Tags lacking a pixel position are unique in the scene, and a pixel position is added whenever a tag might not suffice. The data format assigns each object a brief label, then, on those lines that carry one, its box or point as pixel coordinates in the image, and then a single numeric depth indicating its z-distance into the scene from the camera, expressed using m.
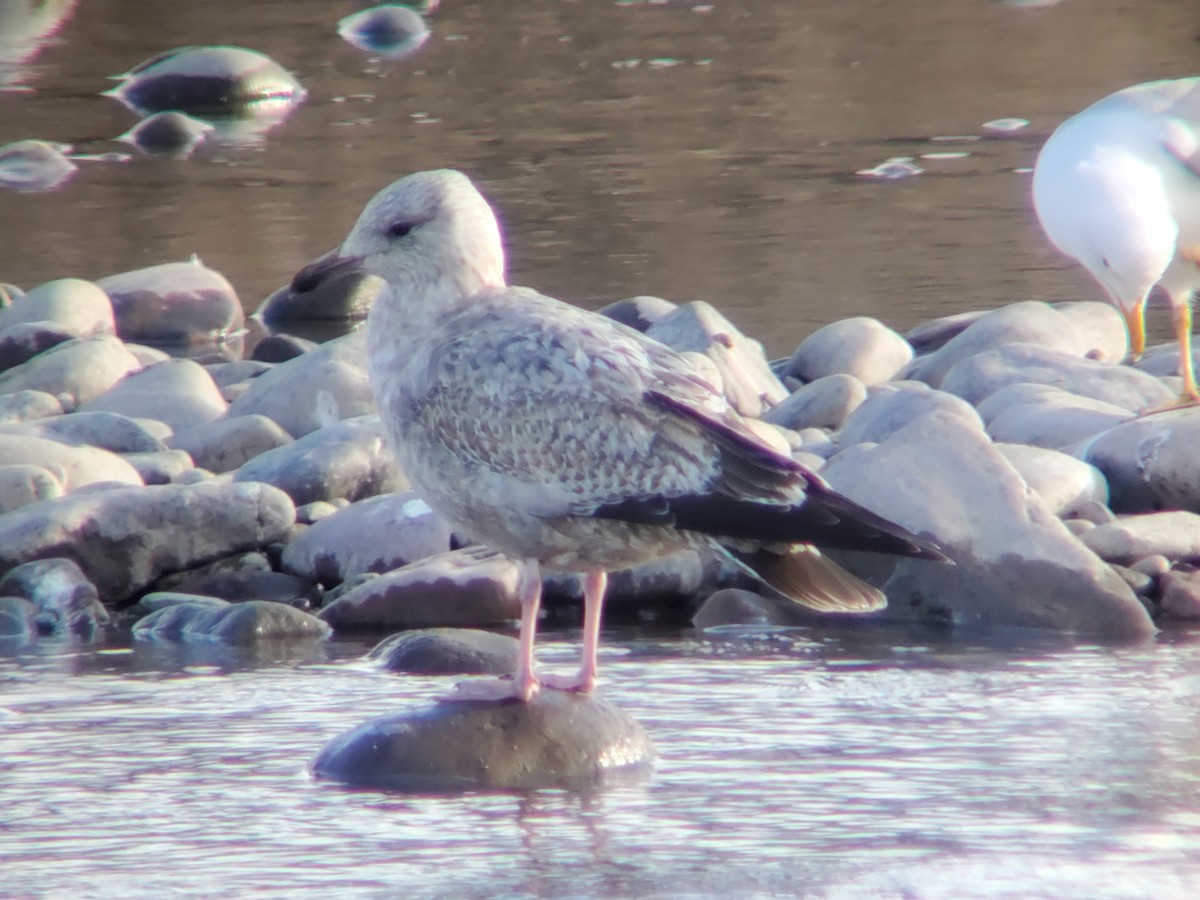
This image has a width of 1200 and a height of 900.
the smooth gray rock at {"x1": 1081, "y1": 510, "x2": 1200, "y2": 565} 13.16
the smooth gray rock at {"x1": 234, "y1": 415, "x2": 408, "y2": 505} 14.72
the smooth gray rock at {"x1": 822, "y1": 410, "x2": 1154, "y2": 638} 12.45
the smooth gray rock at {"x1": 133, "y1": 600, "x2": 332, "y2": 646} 12.62
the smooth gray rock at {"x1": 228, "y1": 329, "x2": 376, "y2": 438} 16.62
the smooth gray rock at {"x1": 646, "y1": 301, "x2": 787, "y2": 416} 16.72
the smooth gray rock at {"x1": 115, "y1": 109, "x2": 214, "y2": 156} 36.53
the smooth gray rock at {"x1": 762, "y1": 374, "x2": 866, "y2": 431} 16.44
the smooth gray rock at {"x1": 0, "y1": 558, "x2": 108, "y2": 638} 12.95
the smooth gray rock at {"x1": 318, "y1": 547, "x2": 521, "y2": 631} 12.97
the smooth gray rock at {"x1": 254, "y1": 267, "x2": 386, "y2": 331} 23.58
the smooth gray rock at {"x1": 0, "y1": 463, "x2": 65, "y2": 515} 14.26
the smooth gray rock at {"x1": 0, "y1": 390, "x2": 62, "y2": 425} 17.19
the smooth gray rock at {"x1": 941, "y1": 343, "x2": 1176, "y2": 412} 16.73
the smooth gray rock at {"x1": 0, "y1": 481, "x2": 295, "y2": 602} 13.40
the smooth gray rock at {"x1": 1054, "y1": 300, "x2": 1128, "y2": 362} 19.28
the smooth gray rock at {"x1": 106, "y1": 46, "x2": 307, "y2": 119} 40.25
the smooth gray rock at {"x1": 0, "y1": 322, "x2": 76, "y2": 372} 20.14
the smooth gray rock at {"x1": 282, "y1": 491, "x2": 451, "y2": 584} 13.65
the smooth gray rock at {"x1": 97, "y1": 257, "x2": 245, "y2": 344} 22.84
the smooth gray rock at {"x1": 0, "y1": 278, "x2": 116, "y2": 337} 20.98
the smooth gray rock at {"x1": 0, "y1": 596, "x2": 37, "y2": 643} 12.77
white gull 16.12
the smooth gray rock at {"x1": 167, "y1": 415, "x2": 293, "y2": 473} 15.86
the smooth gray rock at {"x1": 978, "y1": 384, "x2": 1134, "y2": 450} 15.30
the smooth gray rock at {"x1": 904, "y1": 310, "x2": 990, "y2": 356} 20.14
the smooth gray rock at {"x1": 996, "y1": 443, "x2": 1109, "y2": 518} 13.76
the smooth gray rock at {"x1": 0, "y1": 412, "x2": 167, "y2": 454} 15.95
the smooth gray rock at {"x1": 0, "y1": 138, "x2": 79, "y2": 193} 33.37
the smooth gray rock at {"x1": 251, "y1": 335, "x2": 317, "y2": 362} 20.77
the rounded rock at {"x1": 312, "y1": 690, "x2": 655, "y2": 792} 9.82
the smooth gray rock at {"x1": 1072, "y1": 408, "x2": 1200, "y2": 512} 13.99
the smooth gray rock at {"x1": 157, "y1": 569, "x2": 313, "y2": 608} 13.64
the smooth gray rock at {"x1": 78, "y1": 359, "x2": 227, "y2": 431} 17.34
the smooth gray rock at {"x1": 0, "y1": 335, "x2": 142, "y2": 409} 18.47
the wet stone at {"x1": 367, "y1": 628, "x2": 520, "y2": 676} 11.77
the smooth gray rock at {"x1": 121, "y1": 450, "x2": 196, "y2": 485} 15.20
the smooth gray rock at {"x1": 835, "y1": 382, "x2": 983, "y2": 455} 14.19
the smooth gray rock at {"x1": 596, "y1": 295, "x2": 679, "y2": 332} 19.81
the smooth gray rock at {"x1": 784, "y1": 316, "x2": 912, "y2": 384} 18.62
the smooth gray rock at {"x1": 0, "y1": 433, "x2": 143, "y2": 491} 14.73
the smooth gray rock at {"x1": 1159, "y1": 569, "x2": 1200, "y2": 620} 12.71
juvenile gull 9.30
